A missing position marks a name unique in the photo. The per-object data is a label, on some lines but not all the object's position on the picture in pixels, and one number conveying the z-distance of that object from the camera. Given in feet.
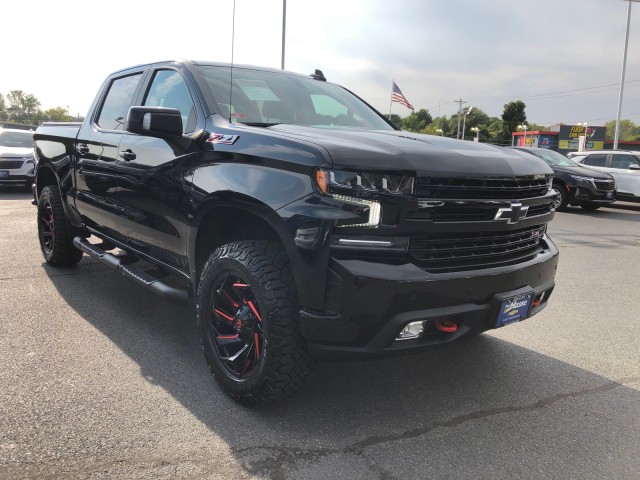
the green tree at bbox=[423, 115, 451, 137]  375.78
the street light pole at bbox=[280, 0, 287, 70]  49.83
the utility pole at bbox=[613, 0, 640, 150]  97.65
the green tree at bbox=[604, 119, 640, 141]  476.42
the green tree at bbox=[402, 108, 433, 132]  363.76
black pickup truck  7.90
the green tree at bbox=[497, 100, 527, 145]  328.90
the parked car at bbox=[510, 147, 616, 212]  42.57
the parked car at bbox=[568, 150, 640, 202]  46.39
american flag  70.62
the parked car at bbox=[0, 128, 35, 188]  43.70
